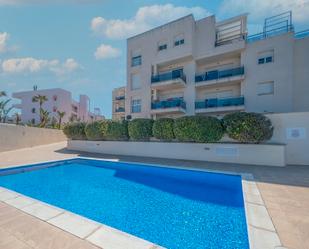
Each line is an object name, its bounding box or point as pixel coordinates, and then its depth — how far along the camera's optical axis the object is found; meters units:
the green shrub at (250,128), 10.12
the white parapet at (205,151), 9.91
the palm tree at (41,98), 30.47
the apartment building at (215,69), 15.44
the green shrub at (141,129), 14.23
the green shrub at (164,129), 13.05
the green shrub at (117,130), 15.34
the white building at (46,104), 41.31
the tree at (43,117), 27.90
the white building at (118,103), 31.72
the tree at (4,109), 26.18
